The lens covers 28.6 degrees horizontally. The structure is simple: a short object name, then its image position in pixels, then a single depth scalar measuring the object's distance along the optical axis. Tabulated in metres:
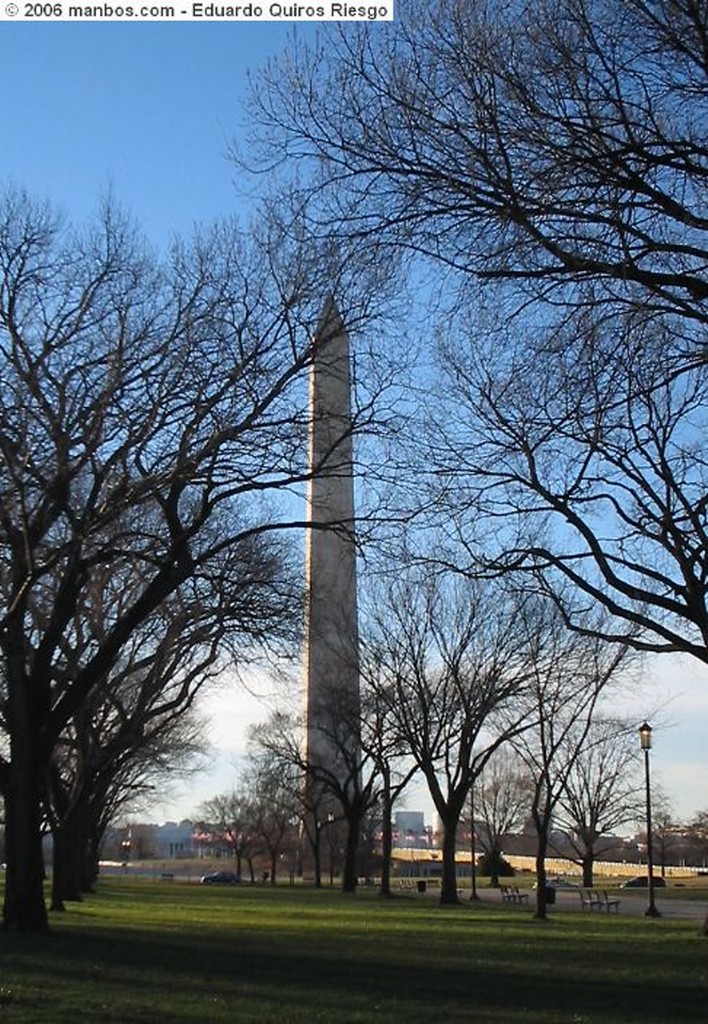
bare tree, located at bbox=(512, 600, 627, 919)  33.44
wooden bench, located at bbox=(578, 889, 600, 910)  43.42
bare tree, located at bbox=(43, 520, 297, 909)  23.62
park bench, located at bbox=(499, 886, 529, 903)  48.56
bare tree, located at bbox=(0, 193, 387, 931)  18.80
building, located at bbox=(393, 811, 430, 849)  160.12
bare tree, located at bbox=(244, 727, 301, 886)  76.69
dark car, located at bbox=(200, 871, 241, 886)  92.29
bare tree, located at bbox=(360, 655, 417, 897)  43.94
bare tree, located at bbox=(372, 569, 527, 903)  39.56
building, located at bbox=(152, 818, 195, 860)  182.88
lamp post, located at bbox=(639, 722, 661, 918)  34.66
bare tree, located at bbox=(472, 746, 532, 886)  80.88
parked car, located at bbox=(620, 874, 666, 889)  78.88
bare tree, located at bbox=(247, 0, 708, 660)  10.40
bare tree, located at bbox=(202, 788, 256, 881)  102.94
